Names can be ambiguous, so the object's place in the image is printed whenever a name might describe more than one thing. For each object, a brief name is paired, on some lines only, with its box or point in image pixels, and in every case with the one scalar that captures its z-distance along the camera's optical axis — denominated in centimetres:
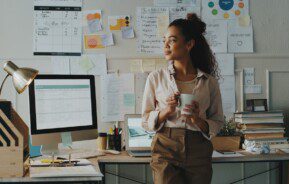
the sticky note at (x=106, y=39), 318
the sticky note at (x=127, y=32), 318
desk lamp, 198
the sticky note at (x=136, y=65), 320
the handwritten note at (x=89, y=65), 314
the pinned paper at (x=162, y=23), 322
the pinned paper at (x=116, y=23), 318
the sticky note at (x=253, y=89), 331
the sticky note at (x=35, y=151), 261
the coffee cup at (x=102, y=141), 294
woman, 204
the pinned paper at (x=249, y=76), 331
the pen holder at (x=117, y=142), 298
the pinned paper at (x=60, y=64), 313
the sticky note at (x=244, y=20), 329
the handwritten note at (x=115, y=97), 318
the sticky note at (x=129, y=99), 320
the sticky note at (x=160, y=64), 322
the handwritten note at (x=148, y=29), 320
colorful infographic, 326
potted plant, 299
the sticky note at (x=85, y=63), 315
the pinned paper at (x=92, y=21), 316
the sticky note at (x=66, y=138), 253
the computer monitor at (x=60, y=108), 243
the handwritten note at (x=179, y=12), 323
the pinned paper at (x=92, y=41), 316
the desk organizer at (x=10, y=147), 192
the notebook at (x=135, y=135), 290
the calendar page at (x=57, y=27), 313
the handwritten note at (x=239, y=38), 329
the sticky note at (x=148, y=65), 321
